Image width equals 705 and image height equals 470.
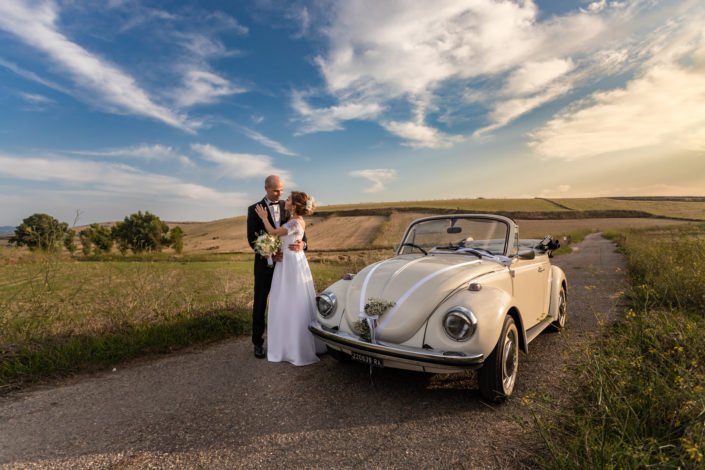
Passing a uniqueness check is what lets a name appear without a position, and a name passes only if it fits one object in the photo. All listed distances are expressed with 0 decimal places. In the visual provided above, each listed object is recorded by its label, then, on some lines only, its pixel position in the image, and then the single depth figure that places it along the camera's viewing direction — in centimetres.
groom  471
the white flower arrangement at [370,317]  327
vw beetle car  296
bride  442
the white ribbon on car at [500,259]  411
